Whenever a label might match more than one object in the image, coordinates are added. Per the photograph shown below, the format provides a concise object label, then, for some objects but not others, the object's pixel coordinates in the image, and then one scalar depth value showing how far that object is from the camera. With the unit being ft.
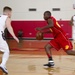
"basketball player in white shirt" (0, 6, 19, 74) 37.14
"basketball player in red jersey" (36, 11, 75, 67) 43.27
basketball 45.30
